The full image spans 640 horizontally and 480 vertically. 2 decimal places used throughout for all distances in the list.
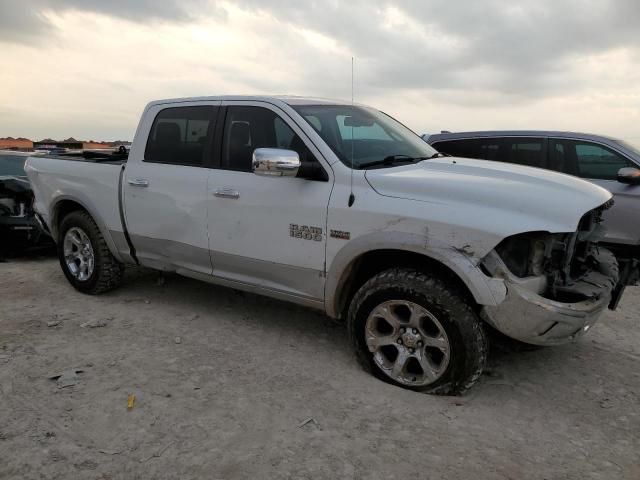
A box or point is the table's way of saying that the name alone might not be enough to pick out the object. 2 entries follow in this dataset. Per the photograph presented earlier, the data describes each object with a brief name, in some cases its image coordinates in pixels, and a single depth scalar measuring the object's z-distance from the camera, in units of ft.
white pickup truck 9.66
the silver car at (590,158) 19.12
